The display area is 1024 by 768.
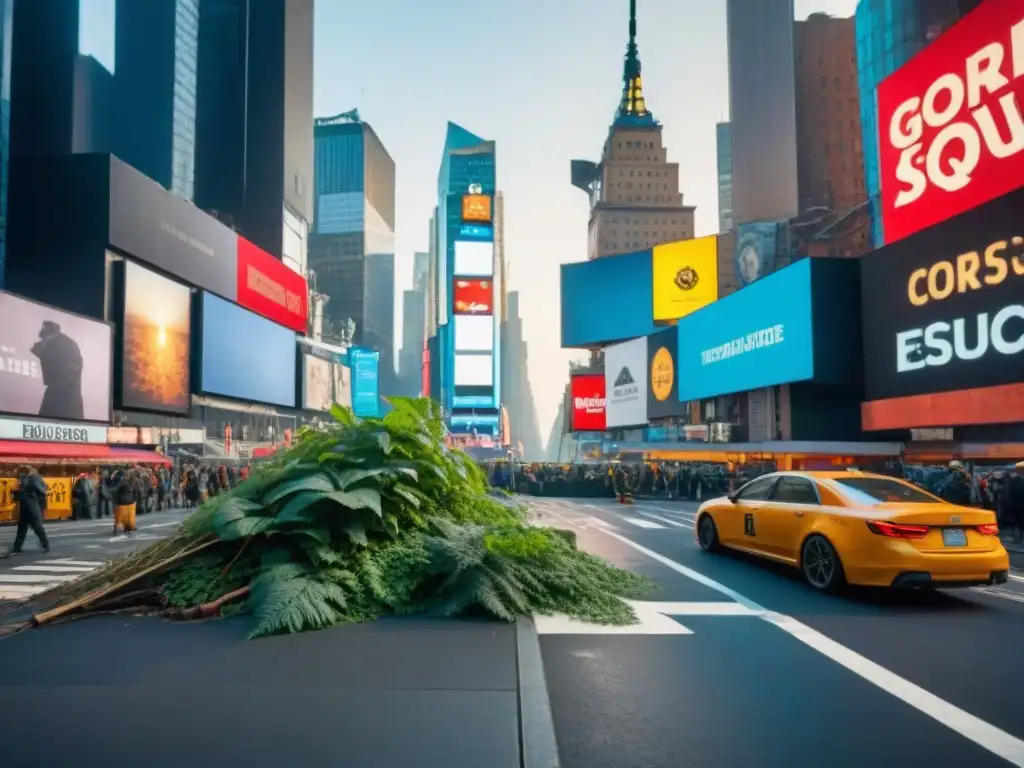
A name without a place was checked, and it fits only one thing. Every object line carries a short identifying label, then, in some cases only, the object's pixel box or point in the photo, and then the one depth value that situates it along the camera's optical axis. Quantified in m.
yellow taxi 7.31
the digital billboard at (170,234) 46.69
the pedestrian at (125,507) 15.90
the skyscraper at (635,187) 182.50
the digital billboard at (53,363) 31.25
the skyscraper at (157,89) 98.69
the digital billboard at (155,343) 43.91
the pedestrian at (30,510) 12.73
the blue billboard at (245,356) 54.62
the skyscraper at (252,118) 96.94
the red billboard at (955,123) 23.09
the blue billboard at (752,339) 32.91
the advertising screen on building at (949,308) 20.30
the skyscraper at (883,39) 67.06
